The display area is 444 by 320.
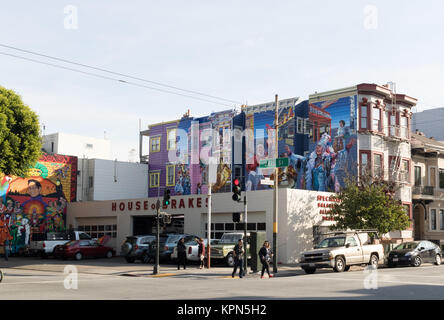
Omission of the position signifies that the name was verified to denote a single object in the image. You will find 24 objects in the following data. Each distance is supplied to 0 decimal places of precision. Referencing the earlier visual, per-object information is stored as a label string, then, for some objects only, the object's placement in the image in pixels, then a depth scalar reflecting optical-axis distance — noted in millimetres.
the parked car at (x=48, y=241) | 39000
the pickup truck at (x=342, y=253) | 25281
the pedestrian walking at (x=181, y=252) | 27938
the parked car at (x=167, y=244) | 31688
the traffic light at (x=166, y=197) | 25658
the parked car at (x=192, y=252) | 30188
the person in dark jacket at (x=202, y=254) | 27875
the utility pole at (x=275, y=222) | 25734
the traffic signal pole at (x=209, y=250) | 28025
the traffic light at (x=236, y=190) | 25281
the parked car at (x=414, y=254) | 29750
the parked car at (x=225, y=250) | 29375
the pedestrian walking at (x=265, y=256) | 23781
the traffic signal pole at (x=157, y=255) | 25141
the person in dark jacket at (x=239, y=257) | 23922
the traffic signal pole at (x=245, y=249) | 24797
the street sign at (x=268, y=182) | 26234
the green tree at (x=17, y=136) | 31678
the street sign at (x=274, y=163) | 25688
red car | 37281
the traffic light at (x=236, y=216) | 26023
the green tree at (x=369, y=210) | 32656
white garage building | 33281
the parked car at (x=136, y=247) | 33219
